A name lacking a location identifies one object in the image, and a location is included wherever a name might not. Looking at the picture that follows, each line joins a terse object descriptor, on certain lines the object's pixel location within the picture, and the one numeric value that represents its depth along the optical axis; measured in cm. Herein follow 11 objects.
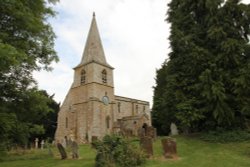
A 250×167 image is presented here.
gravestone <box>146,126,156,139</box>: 2151
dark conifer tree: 1889
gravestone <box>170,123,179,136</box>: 2828
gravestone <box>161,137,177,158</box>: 1429
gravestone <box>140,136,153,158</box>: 1466
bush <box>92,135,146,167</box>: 1277
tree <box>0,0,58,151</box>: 1049
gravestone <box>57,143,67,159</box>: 1638
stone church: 3644
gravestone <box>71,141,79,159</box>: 1609
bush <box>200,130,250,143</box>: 1870
